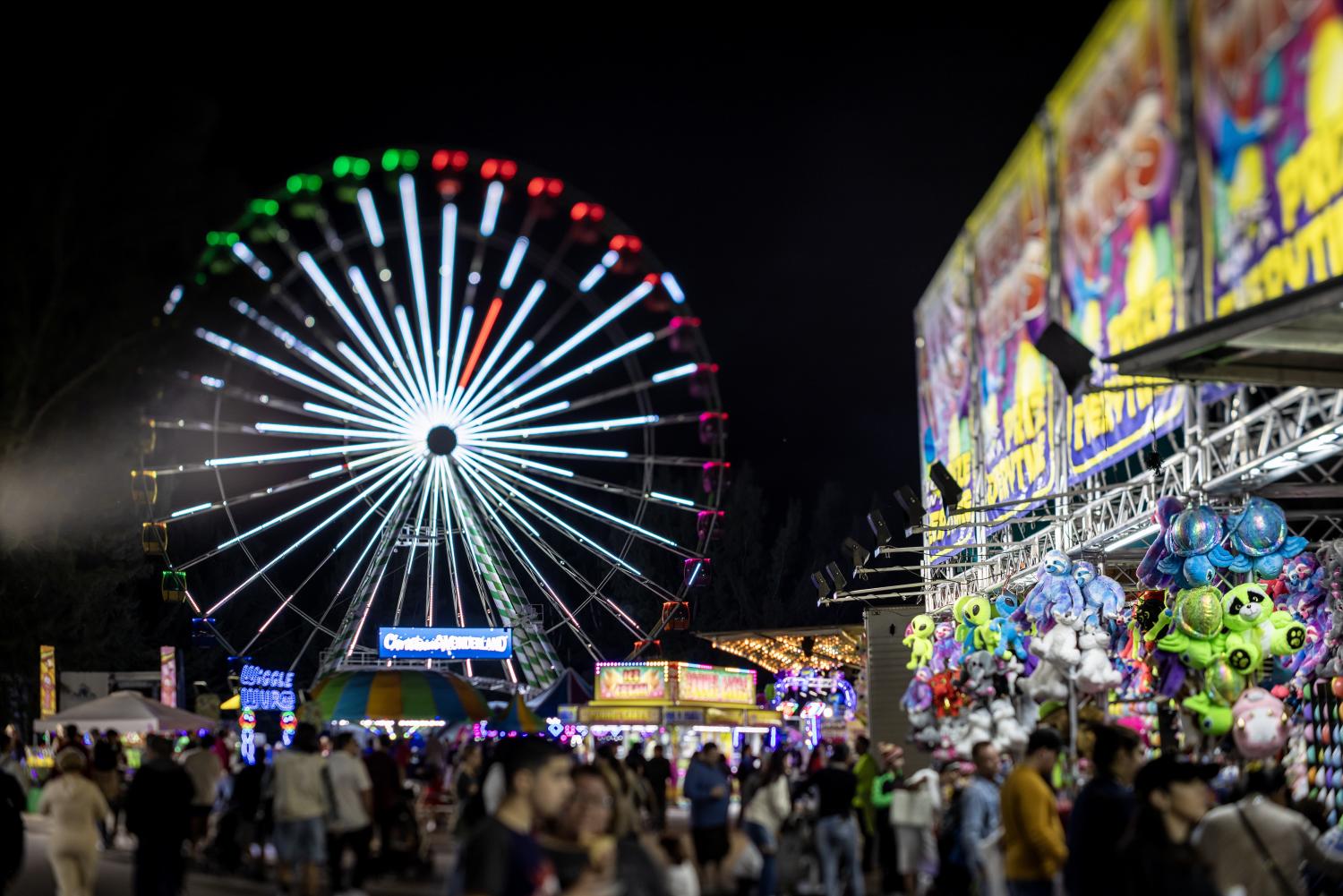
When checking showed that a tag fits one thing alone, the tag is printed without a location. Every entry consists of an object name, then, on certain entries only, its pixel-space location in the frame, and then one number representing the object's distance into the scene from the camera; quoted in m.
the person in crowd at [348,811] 11.63
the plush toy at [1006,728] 13.84
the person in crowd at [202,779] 15.23
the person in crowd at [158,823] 9.62
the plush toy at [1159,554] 11.97
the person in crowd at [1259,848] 6.17
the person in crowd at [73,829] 10.09
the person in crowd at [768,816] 10.81
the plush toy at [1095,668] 13.59
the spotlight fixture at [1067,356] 10.57
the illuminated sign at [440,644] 35.50
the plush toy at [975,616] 17.30
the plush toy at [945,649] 19.22
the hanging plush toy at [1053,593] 14.30
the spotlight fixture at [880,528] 20.58
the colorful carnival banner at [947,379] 24.66
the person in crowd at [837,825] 11.12
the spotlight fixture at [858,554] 21.89
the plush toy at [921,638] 20.56
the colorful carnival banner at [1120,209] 13.78
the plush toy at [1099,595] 14.40
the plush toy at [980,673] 15.79
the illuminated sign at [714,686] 27.72
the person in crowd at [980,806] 10.55
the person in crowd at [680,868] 8.12
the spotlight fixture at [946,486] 18.14
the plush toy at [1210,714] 11.88
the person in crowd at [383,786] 14.05
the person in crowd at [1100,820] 6.41
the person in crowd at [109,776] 14.02
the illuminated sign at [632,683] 27.41
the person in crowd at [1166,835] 5.33
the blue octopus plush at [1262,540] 11.29
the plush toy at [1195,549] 11.37
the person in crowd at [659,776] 16.89
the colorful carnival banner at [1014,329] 18.89
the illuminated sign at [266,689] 35.94
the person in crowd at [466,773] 14.41
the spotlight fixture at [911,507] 18.17
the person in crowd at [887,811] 12.94
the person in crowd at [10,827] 10.08
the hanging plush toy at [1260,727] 11.09
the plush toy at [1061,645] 13.70
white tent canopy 20.39
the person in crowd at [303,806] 11.20
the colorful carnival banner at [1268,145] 10.05
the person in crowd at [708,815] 11.87
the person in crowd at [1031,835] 6.98
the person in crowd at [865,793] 13.98
